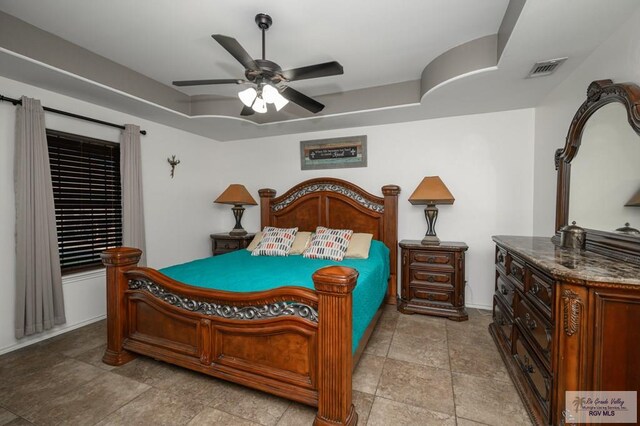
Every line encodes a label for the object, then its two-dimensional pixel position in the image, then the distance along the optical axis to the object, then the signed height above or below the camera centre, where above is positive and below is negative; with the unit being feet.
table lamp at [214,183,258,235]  12.88 +0.23
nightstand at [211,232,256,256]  12.96 -1.85
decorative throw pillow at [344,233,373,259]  9.54 -1.56
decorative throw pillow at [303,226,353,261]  9.62 -1.51
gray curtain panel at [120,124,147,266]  10.07 +0.69
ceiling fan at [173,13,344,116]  5.75 +2.97
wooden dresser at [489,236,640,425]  3.92 -1.98
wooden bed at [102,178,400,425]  4.77 -2.74
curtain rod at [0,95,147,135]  7.43 +2.95
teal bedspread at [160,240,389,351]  6.19 -1.90
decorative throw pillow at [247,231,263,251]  11.35 -1.60
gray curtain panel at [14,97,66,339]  7.58 -0.61
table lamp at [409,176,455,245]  9.95 +0.21
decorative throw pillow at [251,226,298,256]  10.49 -1.52
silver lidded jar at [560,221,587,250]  5.97 -0.79
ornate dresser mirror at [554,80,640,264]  5.06 +0.73
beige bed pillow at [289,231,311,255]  10.66 -1.58
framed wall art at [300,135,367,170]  12.19 +2.42
